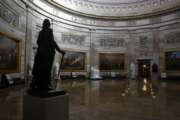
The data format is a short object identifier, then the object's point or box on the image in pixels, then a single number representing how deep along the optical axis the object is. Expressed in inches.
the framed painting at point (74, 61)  795.4
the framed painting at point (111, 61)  896.9
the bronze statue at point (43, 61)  148.7
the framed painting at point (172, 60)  736.7
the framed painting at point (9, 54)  443.5
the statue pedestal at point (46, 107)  138.2
